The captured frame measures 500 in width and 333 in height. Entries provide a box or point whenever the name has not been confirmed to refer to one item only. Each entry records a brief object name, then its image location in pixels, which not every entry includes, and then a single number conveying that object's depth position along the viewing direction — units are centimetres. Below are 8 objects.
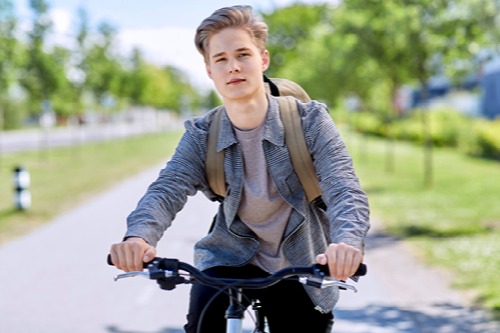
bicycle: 238
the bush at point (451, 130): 3086
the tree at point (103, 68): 3344
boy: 269
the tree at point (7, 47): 2172
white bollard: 1423
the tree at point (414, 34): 1437
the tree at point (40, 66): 2595
